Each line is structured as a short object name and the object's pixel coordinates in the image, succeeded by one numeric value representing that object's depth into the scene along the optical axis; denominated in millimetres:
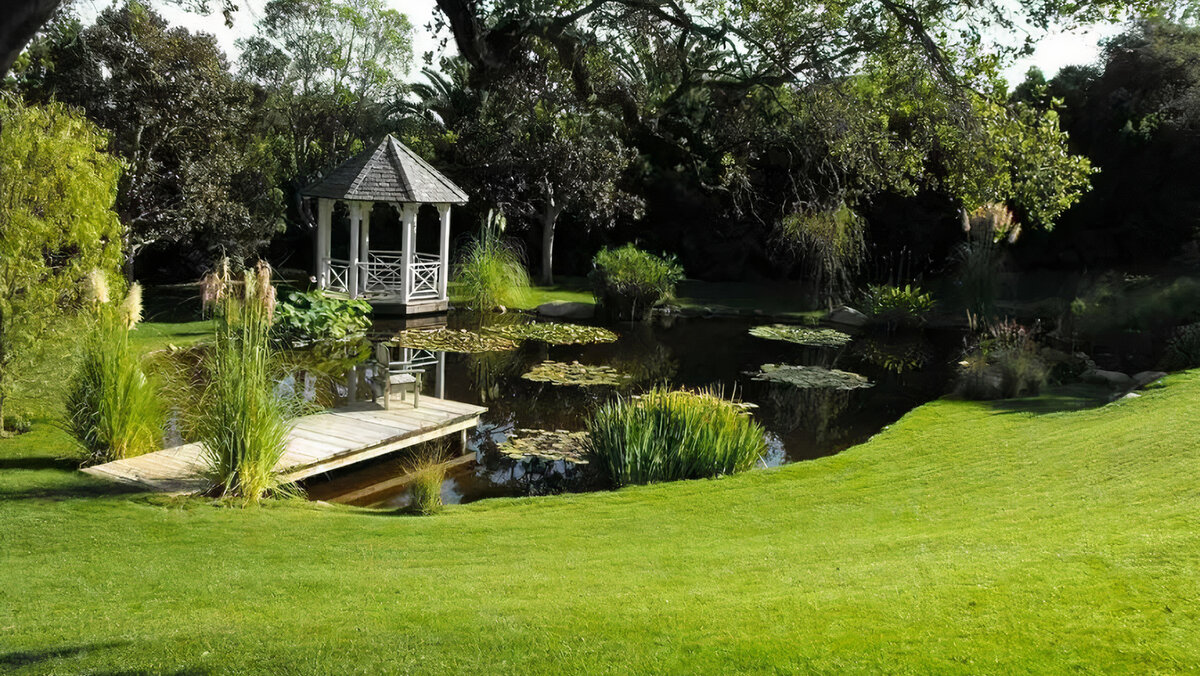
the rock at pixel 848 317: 21016
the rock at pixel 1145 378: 12153
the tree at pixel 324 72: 30547
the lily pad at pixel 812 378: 14430
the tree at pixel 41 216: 8555
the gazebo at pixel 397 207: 19750
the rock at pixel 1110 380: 12727
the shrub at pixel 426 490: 7762
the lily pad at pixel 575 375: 13875
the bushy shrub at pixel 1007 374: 12836
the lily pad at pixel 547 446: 10078
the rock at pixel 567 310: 20781
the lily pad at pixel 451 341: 16188
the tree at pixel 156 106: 18109
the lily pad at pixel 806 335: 18453
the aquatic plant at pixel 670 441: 9000
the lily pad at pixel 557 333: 17453
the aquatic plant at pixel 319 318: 15539
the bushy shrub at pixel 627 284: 20391
